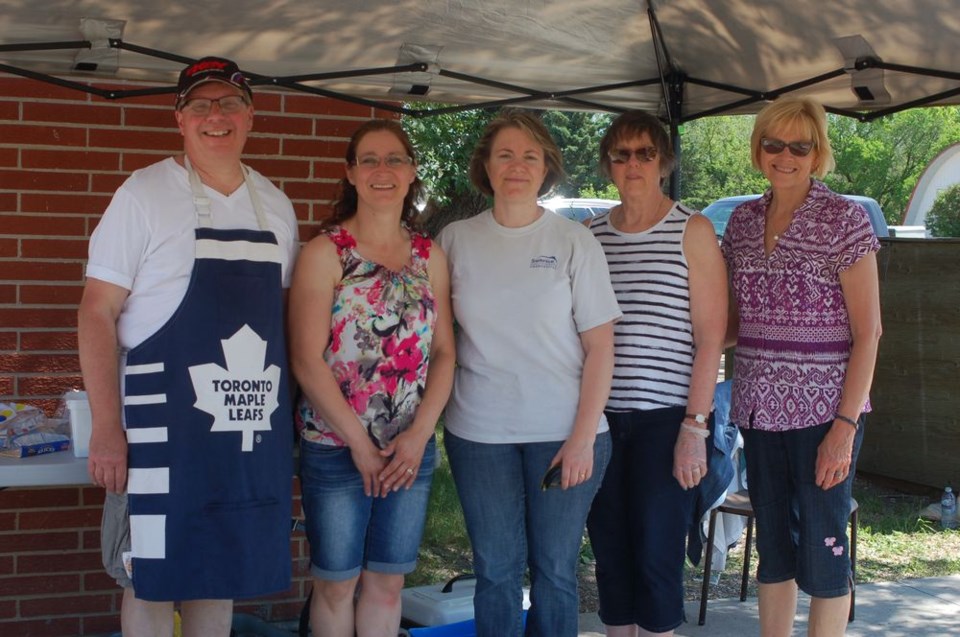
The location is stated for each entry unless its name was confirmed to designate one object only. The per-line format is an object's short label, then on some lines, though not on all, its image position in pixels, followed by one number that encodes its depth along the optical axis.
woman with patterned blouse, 3.08
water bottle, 6.52
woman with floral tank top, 2.93
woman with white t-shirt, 3.00
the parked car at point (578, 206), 17.17
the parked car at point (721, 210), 15.52
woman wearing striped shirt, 3.14
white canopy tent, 3.58
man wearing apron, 2.74
